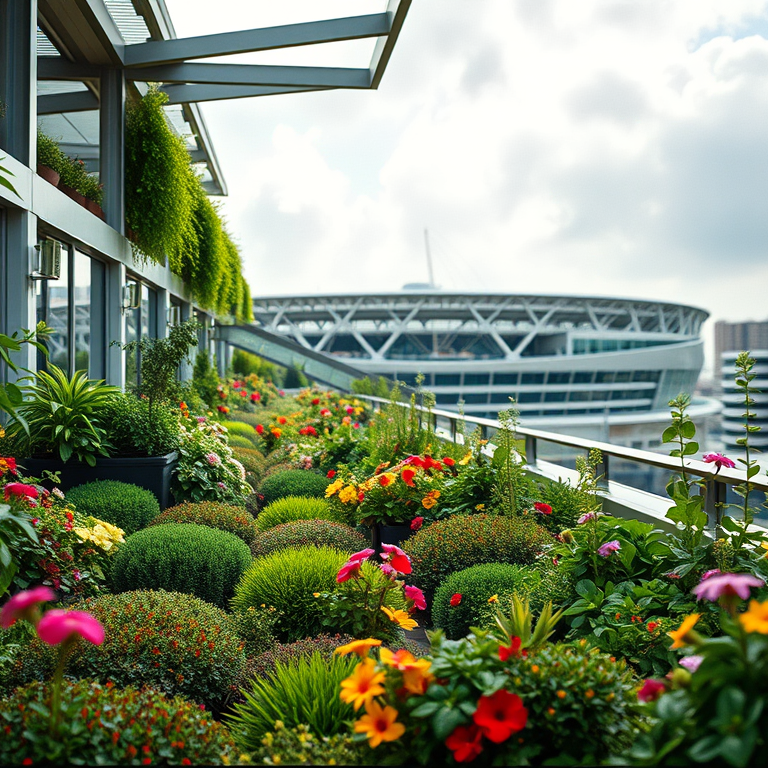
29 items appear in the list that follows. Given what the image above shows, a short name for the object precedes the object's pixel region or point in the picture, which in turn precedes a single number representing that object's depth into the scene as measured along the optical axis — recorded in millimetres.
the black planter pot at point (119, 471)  5679
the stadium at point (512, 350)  58750
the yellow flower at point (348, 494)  5484
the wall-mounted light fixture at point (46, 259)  6129
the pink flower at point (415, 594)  2707
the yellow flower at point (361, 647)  1761
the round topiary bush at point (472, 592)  3502
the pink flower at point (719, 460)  3156
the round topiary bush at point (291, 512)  5578
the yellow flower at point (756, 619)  1141
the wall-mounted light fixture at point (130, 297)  9070
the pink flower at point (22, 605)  1287
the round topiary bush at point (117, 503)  5000
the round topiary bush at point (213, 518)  4988
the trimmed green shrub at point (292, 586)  3486
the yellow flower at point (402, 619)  2667
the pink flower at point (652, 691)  1452
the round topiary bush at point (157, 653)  2596
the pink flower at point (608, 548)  3021
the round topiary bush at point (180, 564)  3926
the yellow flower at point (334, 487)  5846
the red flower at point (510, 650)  1765
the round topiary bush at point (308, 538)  4516
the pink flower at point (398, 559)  2533
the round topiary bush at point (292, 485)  6953
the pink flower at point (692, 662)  1531
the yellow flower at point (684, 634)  1328
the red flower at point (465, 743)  1515
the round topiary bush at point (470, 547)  4086
